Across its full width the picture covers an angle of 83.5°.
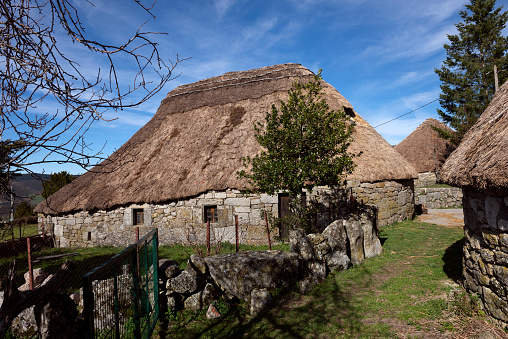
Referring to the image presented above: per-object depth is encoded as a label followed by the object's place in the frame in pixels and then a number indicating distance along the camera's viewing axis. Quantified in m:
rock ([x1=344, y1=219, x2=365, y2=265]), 7.69
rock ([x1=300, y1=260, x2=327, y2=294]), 6.41
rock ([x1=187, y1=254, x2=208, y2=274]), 6.11
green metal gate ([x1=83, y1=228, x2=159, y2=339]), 2.68
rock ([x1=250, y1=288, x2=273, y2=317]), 5.55
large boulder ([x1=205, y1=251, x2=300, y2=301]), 6.02
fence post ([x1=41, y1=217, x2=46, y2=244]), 14.38
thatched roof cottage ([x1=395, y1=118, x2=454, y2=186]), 29.11
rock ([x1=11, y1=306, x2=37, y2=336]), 5.17
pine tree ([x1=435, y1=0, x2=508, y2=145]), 22.59
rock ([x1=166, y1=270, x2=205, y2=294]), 5.79
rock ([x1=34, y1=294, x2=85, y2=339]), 2.51
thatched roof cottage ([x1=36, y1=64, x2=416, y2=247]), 11.88
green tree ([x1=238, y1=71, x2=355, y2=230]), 8.04
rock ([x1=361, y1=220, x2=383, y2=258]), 8.20
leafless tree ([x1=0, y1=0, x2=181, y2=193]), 2.36
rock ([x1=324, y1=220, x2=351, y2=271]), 7.26
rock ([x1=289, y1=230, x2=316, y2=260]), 6.78
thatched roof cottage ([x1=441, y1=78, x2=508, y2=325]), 3.94
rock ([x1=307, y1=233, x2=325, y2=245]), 7.16
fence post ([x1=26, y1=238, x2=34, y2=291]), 6.71
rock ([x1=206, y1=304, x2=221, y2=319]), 5.48
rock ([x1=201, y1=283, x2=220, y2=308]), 5.82
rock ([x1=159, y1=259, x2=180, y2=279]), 6.02
